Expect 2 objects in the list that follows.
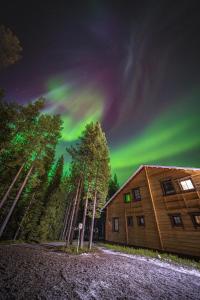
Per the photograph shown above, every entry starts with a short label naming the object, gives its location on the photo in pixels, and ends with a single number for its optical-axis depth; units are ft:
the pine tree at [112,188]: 134.85
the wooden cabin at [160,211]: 45.60
